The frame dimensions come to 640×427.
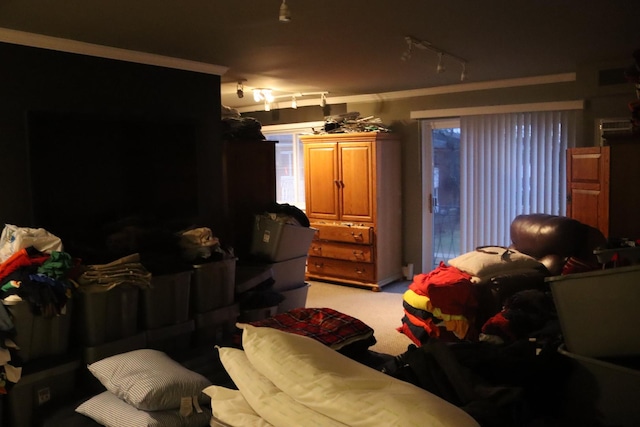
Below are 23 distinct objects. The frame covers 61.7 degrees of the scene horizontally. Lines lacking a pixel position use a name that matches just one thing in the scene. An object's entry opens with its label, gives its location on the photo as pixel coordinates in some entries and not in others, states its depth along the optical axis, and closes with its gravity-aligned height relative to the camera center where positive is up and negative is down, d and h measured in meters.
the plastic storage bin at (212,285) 3.55 -0.72
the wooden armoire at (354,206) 6.12 -0.37
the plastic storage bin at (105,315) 2.94 -0.75
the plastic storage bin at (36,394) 2.61 -1.06
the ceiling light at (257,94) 5.70 +0.91
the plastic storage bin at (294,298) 4.49 -1.04
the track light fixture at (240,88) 5.17 +0.87
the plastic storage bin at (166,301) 3.23 -0.75
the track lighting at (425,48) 3.62 +0.91
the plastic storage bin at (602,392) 1.52 -0.66
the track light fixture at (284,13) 2.38 +0.73
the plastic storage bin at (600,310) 1.57 -0.42
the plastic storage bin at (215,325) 3.56 -1.00
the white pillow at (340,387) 1.29 -0.58
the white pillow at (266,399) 1.49 -0.67
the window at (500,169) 5.41 +0.03
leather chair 4.01 -0.64
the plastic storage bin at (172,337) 3.24 -0.98
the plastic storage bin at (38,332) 2.66 -0.77
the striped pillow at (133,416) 2.04 -0.92
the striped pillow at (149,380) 2.09 -0.82
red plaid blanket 2.61 -0.76
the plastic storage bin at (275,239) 4.46 -0.52
